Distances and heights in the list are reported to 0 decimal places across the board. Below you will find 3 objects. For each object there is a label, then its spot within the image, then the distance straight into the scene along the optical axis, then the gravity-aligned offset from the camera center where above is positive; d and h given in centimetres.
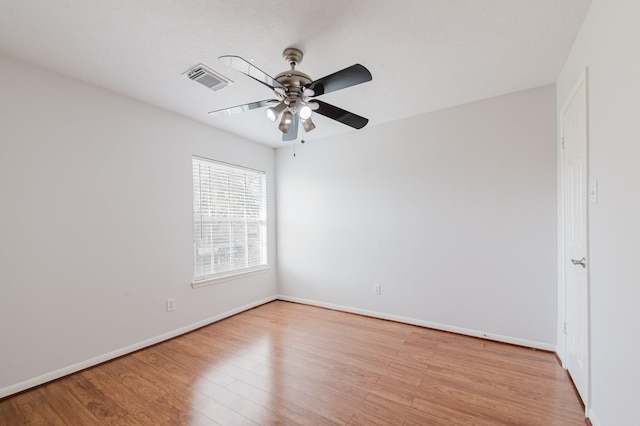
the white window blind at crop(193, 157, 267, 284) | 334 -10
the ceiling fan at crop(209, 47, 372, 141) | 163 +84
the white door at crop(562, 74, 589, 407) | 169 -22
